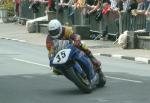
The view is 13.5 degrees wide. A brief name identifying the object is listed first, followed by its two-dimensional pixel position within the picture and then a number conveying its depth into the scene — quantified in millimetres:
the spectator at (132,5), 25172
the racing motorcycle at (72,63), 12945
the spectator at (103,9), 27781
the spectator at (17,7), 43688
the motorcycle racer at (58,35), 13141
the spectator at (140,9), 24450
